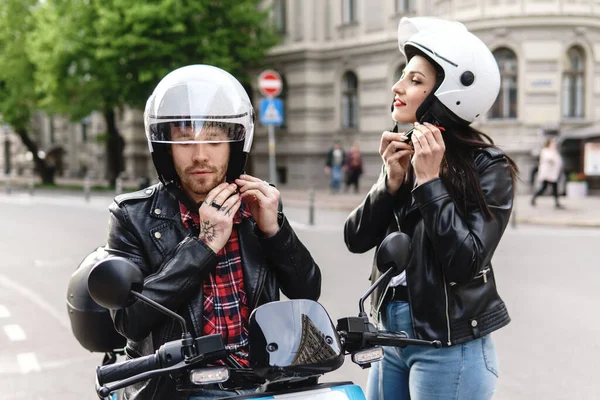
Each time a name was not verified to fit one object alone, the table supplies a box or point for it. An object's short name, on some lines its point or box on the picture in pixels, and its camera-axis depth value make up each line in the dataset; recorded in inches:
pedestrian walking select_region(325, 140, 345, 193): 907.4
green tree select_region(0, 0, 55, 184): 1132.5
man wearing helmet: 77.2
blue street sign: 655.8
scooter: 66.2
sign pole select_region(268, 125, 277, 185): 638.7
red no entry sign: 674.0
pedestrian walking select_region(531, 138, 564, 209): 649.6
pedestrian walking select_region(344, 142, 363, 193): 896.9
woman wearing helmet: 87.1
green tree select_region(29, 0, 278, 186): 901.2
